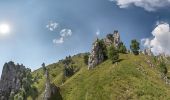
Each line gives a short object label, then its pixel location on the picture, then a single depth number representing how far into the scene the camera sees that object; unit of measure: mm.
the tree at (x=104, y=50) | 65611
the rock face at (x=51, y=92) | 53951
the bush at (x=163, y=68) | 62373
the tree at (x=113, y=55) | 59492
